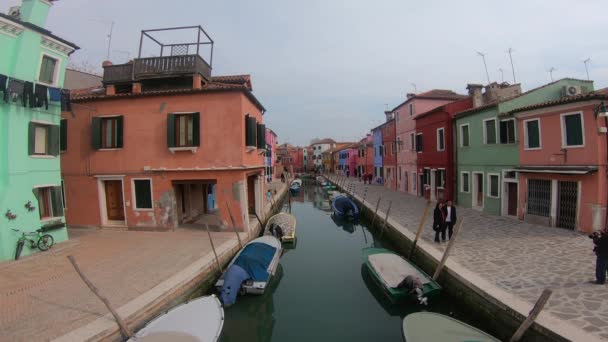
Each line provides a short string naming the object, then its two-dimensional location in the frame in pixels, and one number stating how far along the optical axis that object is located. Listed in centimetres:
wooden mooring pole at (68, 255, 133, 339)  598
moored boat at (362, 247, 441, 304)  828
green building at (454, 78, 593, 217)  1468
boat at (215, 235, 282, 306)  855
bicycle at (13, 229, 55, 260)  1009
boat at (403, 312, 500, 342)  581
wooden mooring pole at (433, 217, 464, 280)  845
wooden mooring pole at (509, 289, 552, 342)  524
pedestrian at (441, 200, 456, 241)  1113
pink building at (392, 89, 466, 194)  2430
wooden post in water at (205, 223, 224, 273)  978
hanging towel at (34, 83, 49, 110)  1073
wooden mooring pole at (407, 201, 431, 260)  1130
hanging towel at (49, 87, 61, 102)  1138
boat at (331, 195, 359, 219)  2186
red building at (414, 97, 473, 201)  1933
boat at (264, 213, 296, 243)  1535
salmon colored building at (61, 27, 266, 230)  1369
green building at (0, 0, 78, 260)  984
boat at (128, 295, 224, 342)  604
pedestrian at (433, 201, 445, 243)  1125
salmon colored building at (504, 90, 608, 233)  1088
